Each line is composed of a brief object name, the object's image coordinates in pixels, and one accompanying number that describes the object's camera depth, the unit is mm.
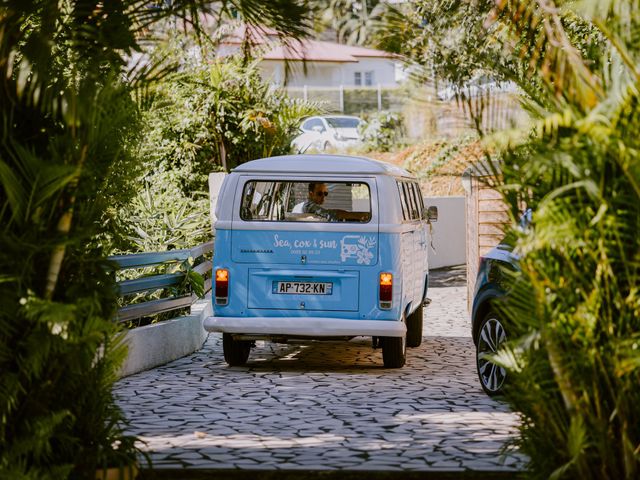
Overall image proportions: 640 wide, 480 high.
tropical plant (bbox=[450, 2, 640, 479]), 5281
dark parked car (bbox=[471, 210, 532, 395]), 9883
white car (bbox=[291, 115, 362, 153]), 39469
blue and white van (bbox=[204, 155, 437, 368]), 11227
